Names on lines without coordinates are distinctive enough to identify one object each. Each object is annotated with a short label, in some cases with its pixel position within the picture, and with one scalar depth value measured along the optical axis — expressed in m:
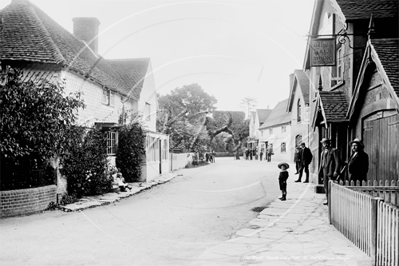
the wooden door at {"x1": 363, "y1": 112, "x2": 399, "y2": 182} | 8.40
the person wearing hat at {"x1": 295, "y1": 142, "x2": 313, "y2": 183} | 15.38
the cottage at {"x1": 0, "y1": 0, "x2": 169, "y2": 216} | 11.76
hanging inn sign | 11.58
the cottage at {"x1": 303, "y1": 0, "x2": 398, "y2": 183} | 11.24
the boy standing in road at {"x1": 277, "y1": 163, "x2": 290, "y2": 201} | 10.24
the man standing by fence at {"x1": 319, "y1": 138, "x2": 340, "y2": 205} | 9.05
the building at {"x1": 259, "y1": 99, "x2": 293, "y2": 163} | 36.12
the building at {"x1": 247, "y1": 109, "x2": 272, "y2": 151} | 50.78
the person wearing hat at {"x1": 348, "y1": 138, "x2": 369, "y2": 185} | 7.89
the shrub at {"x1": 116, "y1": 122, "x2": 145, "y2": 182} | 16.08
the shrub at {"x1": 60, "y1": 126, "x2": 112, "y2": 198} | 11.02
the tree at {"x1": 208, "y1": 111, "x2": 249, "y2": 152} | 53.84
